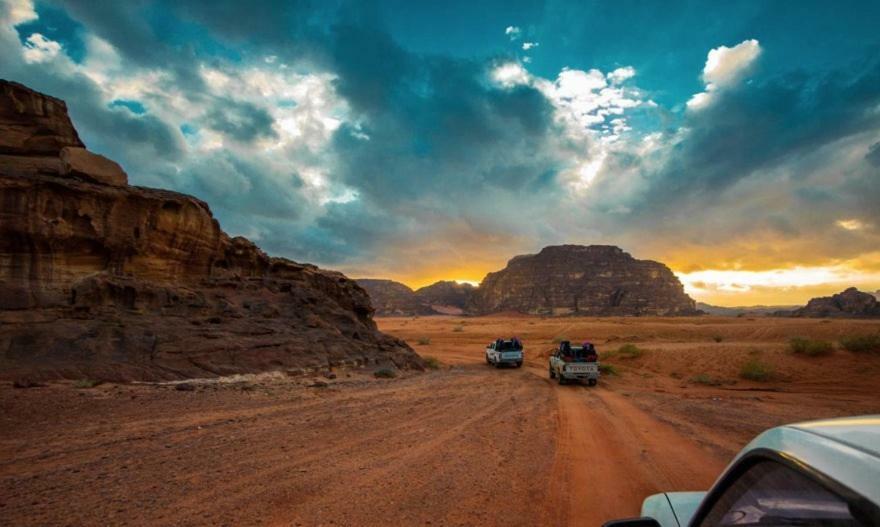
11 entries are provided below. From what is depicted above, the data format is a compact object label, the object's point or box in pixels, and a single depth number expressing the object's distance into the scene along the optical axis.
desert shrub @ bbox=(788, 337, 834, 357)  19.56
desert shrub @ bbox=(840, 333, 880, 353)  18.75
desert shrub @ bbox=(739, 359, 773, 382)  18.17
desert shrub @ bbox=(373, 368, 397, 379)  19.33
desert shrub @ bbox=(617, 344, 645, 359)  26.58
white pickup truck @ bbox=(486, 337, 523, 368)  26.52
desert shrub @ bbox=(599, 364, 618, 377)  22.59
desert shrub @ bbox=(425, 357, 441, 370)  26.03
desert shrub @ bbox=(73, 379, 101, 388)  11.69
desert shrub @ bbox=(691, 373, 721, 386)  18.31
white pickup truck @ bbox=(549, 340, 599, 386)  18.11
